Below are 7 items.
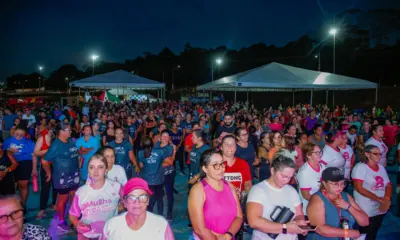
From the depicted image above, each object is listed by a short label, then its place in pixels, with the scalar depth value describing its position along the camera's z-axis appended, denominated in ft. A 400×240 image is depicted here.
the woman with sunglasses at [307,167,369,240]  9.43
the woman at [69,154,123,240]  10.61
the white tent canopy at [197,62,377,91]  35.60
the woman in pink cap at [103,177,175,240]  8.24
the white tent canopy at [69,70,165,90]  48.55
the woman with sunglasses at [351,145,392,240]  13.20
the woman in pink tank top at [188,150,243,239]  9.16
